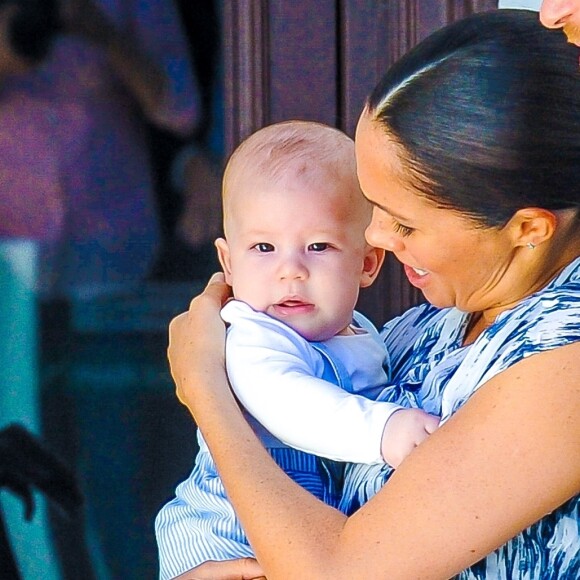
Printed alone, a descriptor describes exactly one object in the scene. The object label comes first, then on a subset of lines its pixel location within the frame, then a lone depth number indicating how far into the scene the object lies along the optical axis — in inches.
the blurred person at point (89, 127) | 167.1
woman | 141.9
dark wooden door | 166.5
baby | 150.1
